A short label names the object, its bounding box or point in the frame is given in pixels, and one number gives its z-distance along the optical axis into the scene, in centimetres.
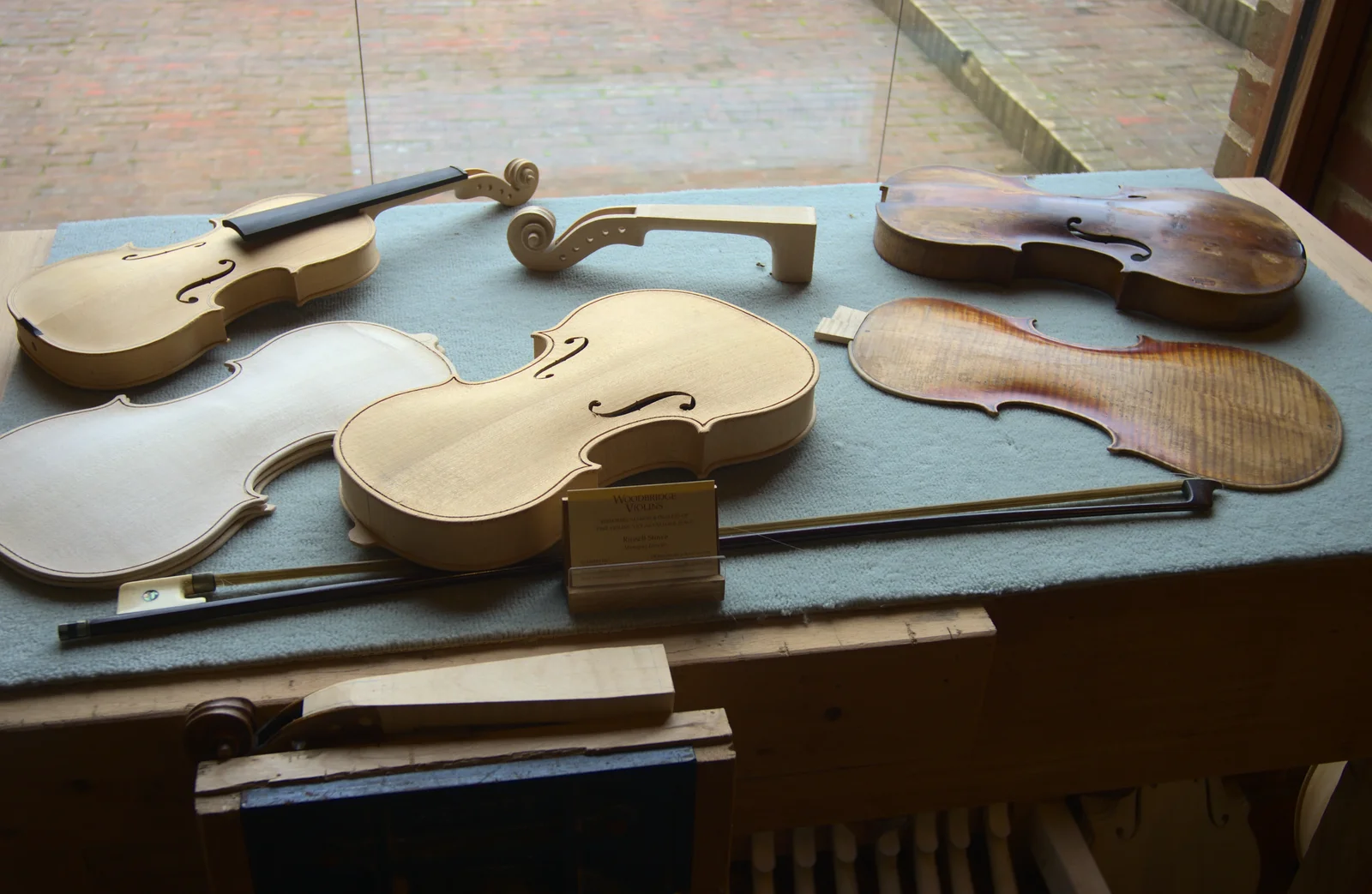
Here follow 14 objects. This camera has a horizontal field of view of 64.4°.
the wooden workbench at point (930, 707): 109
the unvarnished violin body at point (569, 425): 116
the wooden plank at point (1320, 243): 186
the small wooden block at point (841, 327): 165
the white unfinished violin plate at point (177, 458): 119
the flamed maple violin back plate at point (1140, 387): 142
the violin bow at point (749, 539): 114
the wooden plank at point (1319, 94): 215
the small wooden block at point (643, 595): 116
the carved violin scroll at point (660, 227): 175
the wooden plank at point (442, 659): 106
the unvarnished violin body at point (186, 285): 146
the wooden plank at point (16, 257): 162
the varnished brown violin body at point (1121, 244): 168
